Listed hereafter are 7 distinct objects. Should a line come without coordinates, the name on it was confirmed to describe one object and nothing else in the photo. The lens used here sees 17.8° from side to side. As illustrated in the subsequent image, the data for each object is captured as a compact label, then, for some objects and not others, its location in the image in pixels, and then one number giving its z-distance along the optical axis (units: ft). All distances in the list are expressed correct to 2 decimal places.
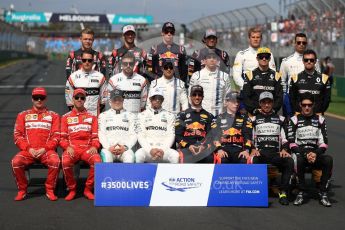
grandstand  139.16
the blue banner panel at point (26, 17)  506.24
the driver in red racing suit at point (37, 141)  45.67
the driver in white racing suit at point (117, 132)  46.90
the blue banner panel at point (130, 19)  523.66
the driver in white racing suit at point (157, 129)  47.55
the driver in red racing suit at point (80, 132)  46.44
